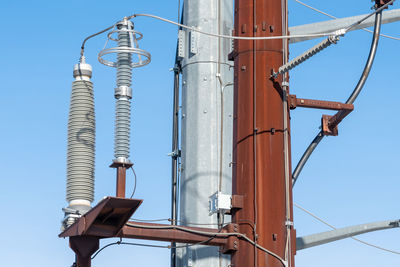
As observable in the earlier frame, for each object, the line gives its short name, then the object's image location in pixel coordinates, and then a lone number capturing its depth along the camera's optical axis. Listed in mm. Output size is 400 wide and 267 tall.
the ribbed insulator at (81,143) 13875
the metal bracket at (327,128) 16856
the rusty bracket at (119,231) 13276
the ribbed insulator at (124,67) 14172
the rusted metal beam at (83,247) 13875
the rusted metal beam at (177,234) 15344
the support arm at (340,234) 16781
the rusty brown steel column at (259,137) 16250
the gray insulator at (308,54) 14836
